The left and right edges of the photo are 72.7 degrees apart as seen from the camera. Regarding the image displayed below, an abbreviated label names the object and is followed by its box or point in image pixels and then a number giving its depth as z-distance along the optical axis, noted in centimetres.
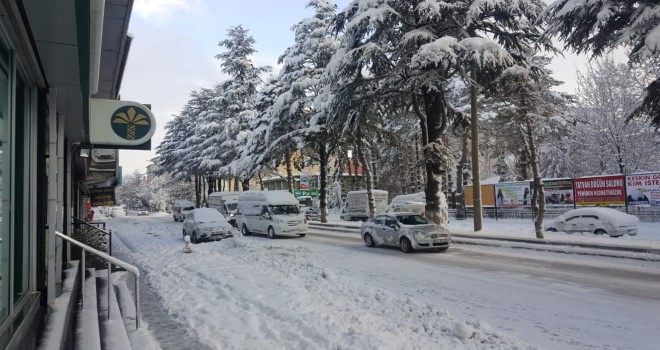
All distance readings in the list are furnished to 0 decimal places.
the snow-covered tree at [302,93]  3284
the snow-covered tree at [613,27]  1348
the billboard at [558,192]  2986
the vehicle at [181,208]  4201
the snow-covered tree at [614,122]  3378
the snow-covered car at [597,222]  1952
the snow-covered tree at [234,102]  4503
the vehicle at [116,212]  6491
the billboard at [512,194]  3272
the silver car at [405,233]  1599
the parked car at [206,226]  2094
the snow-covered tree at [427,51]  1895
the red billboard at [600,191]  2680
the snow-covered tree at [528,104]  1969
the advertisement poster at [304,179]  4846
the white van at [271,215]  2291
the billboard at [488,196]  3541
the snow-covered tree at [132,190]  11121
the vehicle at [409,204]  3164
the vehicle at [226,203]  3672
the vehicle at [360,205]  3916
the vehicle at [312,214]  4269
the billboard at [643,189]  2498
